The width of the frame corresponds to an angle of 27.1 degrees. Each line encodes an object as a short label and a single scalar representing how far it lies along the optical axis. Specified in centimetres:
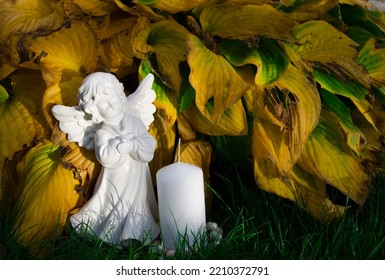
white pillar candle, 231
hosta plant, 244
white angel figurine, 229
